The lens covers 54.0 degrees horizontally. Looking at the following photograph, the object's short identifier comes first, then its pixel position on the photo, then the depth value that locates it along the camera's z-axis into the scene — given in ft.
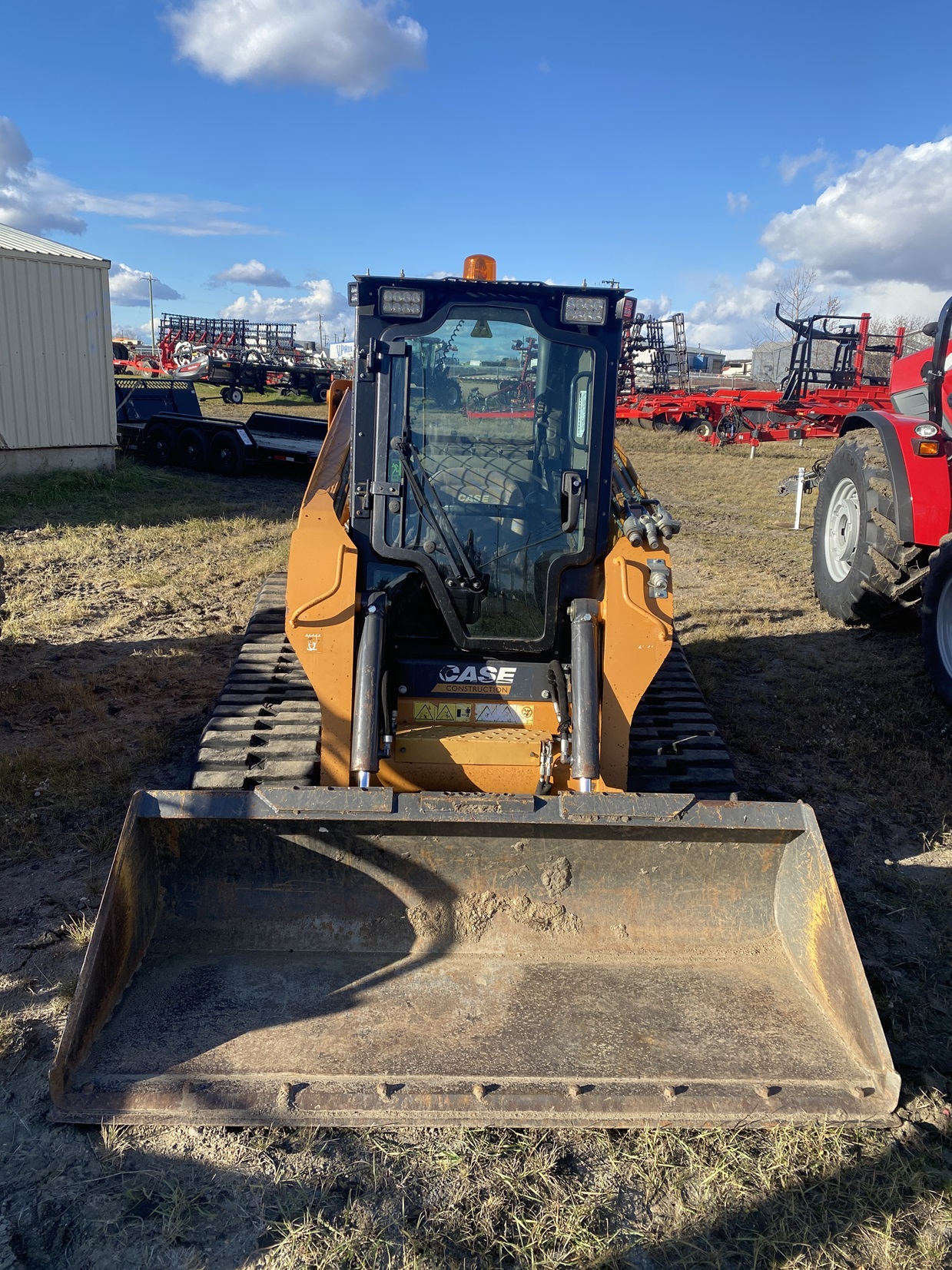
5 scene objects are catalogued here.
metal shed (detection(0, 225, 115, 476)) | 42.06
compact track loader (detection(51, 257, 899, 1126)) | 9.56
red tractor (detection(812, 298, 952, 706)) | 20.15
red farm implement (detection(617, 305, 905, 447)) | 68.23
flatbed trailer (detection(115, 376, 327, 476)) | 51.21
